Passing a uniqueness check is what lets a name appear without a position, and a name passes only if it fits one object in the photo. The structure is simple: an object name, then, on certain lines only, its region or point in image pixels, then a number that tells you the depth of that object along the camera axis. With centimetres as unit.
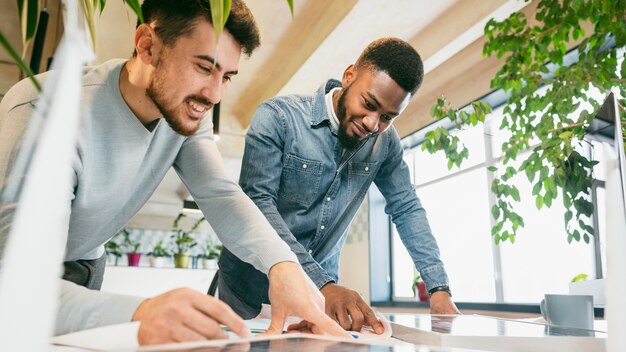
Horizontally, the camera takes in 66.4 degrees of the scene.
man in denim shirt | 141
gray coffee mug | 110
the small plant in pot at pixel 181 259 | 503
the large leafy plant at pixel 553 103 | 128
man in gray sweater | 86
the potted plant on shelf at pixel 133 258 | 533
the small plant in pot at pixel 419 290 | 467
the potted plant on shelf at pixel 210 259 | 566
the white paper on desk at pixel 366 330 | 76
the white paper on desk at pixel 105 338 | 49
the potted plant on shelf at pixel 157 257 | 521
